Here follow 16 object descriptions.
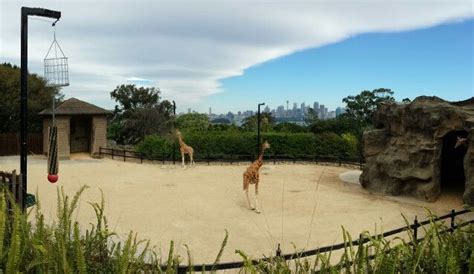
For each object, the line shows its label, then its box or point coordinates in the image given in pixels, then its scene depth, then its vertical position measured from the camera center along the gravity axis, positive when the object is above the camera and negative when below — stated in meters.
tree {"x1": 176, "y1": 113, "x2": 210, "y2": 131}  41.09 +1.33
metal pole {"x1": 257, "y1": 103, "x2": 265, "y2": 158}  23.21 -0.33
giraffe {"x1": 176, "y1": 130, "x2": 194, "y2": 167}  20.38 -0.70
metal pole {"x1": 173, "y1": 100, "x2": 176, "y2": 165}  22.40 -0.90
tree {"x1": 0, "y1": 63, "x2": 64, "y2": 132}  27.31 +2.22
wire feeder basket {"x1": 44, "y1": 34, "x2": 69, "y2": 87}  7.13 +0.93
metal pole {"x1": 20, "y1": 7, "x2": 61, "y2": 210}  6.97 +0.87
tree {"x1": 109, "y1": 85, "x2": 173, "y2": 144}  35.50 +1.70
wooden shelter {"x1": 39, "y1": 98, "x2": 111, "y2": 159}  22.72 +0.40
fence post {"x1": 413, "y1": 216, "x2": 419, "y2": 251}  5.96 -1.27
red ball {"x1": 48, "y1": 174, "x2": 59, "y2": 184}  7.62 -0.79
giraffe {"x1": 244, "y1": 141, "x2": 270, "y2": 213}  12.20 -1.18
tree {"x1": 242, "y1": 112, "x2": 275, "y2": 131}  33.90 +1.16
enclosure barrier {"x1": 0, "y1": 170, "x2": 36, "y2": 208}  6.83 -0.87
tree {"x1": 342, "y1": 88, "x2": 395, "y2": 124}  45.97 +3.45
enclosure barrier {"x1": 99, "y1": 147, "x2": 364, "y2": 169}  22.88 -1.27
